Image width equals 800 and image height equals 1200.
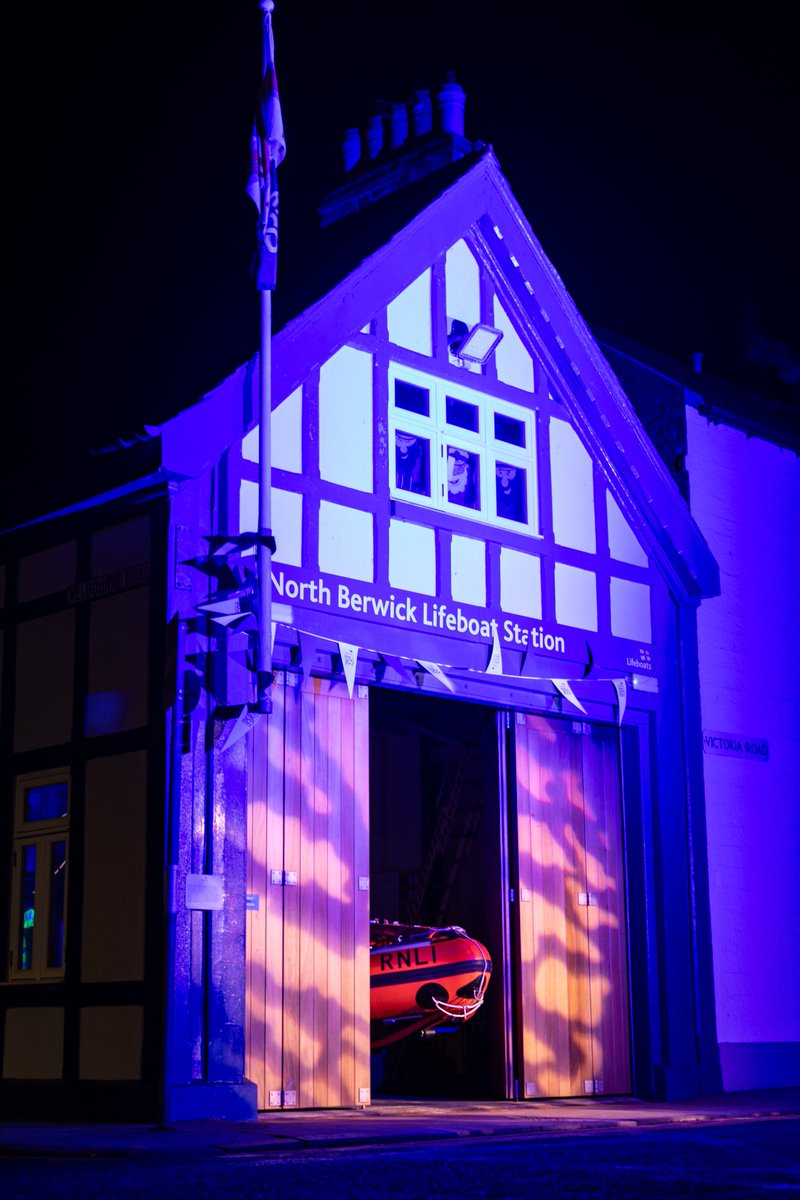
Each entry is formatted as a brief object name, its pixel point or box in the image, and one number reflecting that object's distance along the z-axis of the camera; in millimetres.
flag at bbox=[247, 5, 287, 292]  12812
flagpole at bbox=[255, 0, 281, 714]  11516
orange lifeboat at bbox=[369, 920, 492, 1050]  14289
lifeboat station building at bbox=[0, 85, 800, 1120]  11562
